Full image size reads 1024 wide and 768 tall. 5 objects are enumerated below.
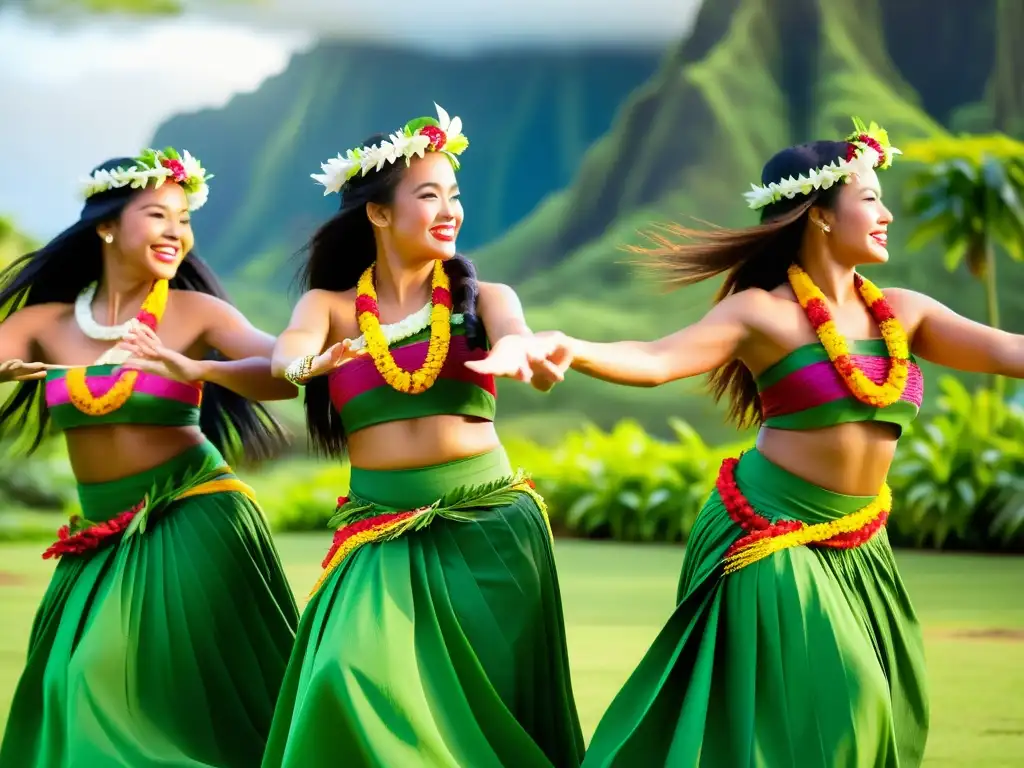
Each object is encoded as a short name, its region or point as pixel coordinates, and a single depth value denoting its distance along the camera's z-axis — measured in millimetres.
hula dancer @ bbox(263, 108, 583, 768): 5613
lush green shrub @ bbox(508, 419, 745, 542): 19125
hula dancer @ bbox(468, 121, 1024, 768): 5379
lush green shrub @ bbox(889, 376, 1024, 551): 17156
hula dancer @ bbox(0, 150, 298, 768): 6387
